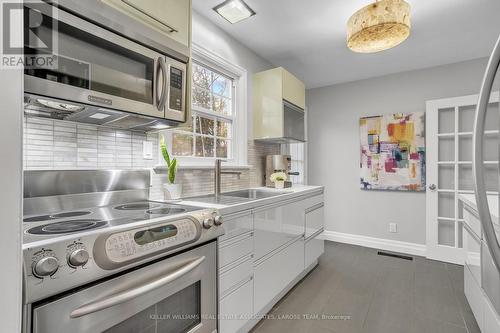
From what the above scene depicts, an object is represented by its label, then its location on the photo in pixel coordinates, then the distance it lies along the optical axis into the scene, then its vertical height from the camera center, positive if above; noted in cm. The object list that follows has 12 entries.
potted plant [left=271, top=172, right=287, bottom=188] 263 -14
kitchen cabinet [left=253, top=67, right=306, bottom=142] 261 +67
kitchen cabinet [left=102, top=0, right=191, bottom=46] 120 +81
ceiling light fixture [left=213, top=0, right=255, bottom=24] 195 +129
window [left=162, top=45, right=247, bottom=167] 208 +47
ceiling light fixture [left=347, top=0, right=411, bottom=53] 160 +96
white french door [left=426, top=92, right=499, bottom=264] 286 +0
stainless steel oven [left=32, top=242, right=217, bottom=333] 76 -51
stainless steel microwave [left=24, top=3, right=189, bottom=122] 93 +43
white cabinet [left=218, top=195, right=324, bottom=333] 141 -66
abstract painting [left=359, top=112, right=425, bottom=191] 319 +20
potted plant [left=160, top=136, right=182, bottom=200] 164 -11
